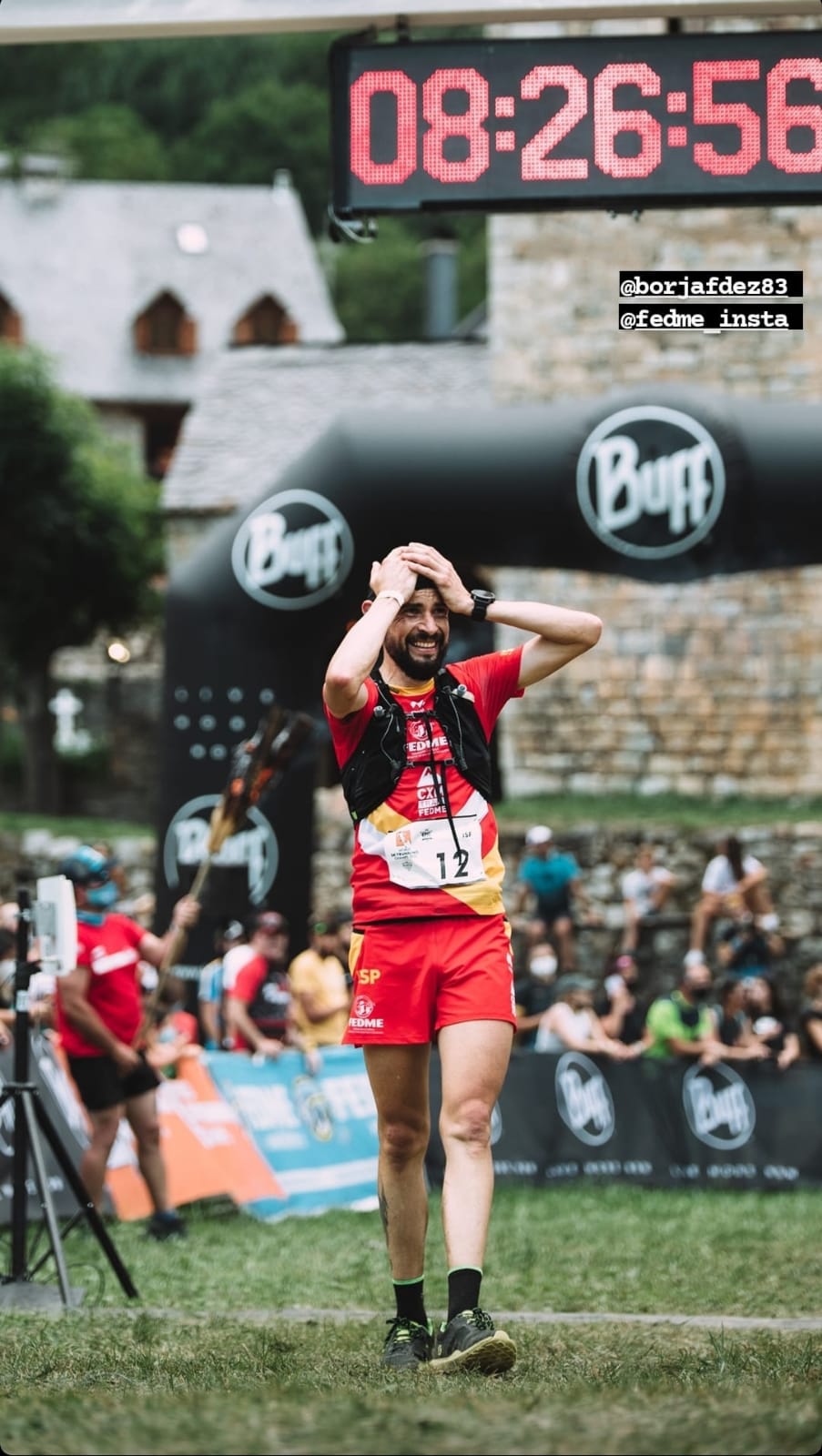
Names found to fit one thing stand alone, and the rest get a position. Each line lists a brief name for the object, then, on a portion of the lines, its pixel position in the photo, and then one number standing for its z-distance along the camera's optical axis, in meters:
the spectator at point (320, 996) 15.14
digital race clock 7.30
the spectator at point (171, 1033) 13.16
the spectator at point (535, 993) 17.36
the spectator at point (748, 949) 19.81
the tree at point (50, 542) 43.78
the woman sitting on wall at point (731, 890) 21.39
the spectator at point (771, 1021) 16.28
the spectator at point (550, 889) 21.11
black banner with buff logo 14.96
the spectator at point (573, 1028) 15.80
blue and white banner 13.58
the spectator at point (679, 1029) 15.91
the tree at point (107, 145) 71.81
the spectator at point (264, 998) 14.52
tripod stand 8.34
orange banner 12.55
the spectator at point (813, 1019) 16.70
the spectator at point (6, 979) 12.63
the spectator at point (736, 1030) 15.71
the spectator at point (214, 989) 15.34
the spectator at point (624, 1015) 17.12
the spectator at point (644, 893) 23.41
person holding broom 10.76
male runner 6.24
